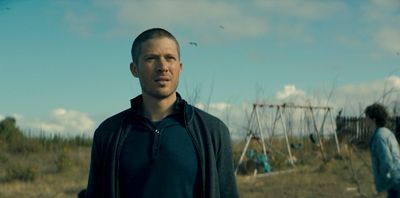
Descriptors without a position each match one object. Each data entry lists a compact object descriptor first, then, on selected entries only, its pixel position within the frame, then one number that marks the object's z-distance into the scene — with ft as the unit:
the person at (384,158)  18.84
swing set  44.59
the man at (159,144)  6.99
